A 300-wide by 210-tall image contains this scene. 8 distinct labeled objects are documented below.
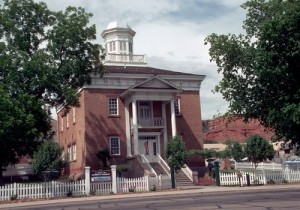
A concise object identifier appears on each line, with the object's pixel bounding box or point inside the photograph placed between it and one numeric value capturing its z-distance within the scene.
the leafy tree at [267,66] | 25.00
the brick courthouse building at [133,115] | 38.16
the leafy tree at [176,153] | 31.23
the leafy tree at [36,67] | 26.59
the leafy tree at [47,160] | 33.56
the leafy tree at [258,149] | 38.06
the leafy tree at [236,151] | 53.38
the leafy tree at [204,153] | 39.52
